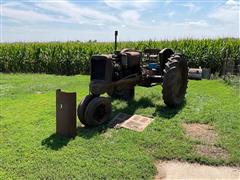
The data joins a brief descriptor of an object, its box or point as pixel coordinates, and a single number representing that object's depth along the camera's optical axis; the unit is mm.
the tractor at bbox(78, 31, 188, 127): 3738
